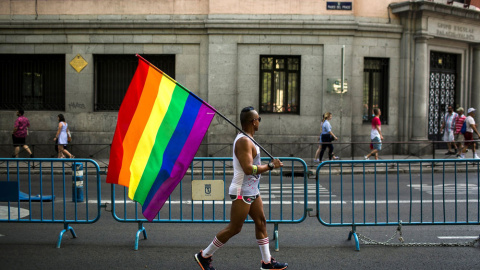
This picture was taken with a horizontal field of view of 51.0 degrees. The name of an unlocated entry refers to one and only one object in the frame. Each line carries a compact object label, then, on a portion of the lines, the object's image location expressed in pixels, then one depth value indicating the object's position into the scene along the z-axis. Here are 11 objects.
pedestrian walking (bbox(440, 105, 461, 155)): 19.02
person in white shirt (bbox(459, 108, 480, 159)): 18.20
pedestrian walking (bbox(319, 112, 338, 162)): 17.09
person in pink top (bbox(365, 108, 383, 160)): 16.83
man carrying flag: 5.30
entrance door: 20.95
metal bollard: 8.32
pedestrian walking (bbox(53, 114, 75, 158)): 16.67
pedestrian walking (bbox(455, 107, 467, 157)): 18.73
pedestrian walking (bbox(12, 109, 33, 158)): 17.33
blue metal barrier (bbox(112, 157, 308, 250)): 6.92
